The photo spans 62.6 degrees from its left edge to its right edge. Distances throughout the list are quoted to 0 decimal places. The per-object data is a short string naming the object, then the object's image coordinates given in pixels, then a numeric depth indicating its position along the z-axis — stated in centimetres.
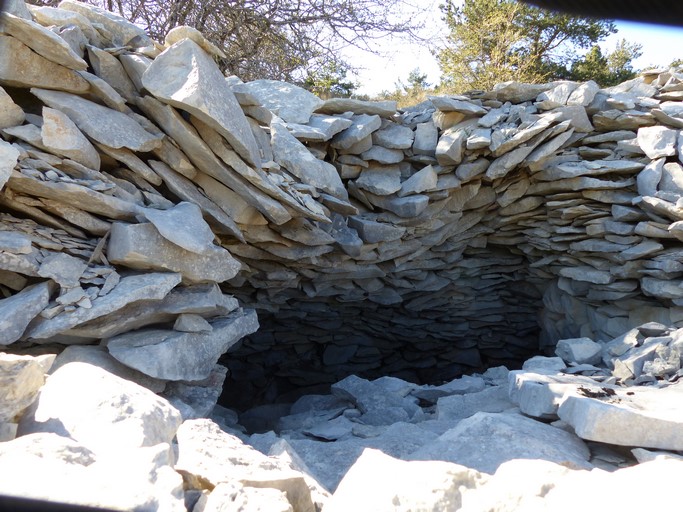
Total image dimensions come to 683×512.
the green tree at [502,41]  1041
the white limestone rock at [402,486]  208
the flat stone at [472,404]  444
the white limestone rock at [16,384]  223
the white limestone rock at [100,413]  234
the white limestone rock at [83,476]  166
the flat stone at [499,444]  294
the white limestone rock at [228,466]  222
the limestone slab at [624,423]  281
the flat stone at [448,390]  577
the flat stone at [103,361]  354
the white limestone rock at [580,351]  517
